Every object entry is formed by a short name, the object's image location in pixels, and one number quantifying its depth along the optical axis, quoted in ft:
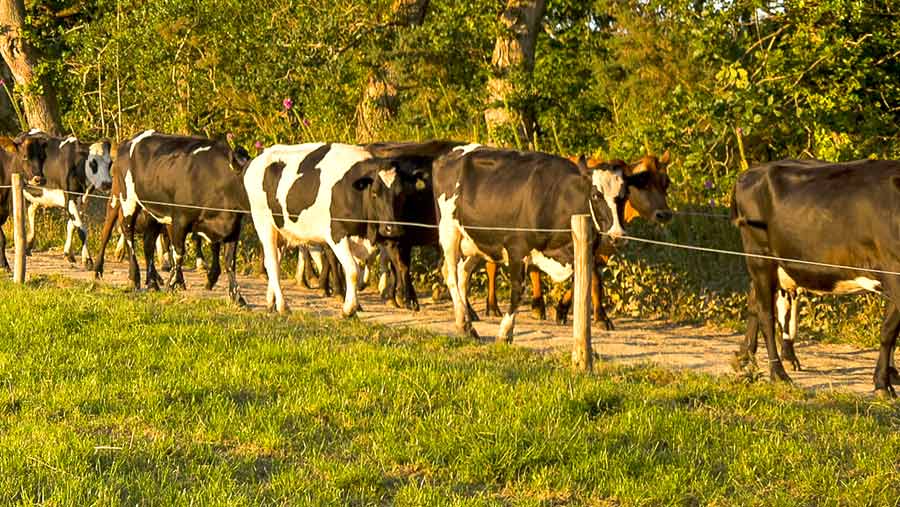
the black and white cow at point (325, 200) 46.65
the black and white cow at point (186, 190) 51.78
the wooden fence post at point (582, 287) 34.22
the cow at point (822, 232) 34.45
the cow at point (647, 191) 41.39
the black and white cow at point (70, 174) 66.74
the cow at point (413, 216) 49.80
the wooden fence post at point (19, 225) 52.03
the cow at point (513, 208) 40.91
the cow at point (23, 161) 65.67
